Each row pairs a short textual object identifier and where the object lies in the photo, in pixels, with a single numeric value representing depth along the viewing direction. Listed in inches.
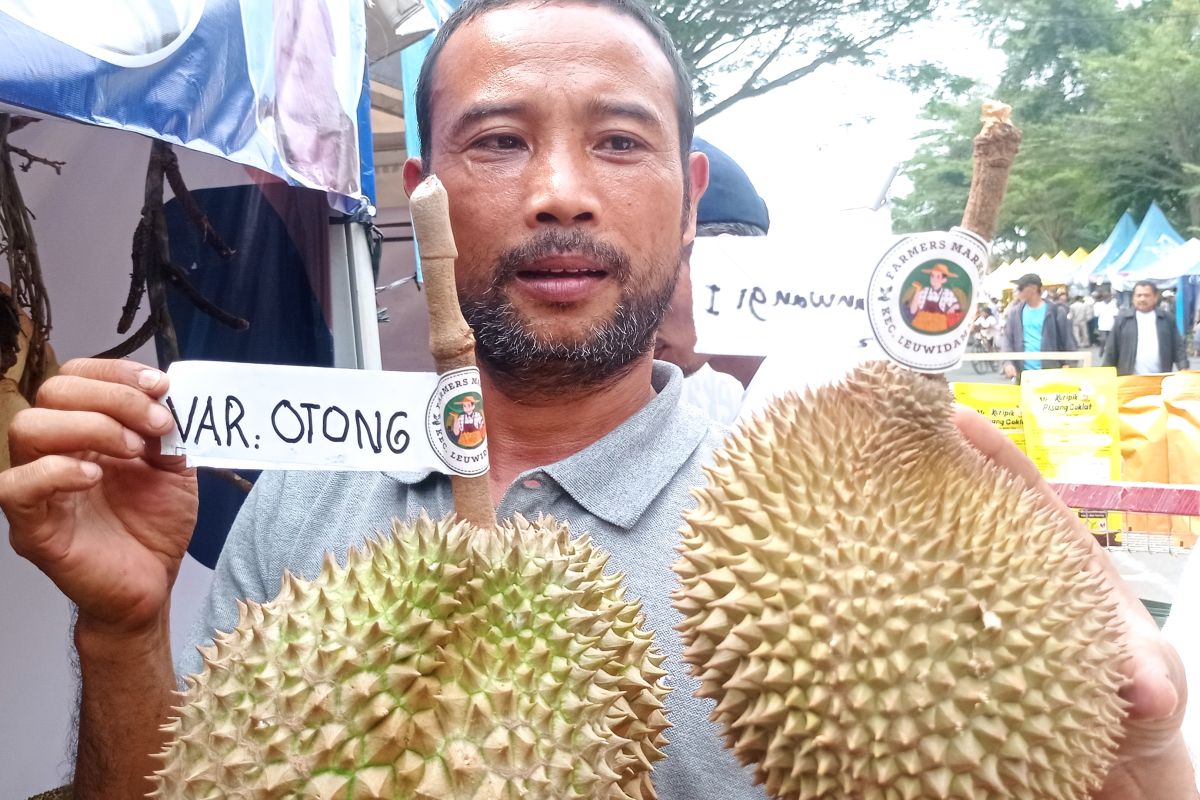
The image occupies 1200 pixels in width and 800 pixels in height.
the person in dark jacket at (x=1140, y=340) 417.4
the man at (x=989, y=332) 587.2
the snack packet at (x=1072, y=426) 170.1
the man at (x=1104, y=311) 791.1
